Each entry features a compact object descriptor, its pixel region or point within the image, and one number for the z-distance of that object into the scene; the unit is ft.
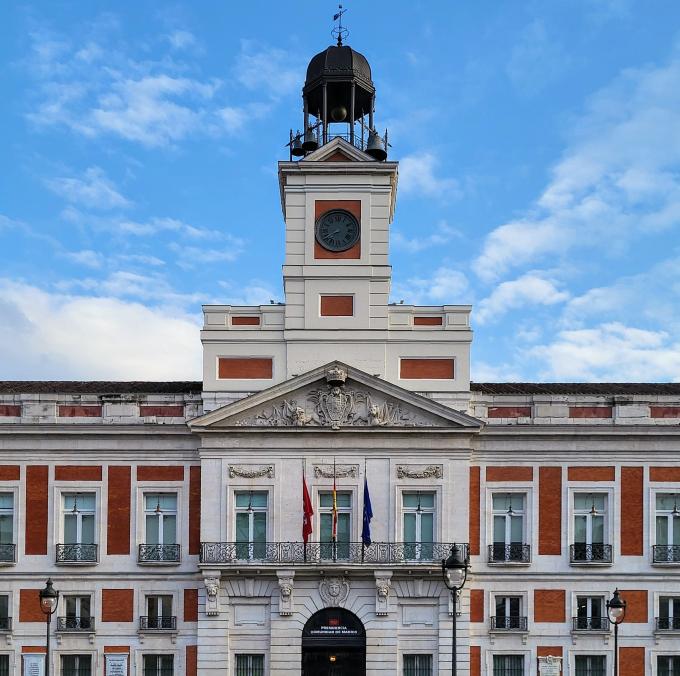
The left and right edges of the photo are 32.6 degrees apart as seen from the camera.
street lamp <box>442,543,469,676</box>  94.43
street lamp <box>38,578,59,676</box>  105.50
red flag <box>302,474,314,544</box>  125.18
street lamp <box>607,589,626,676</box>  111.96
